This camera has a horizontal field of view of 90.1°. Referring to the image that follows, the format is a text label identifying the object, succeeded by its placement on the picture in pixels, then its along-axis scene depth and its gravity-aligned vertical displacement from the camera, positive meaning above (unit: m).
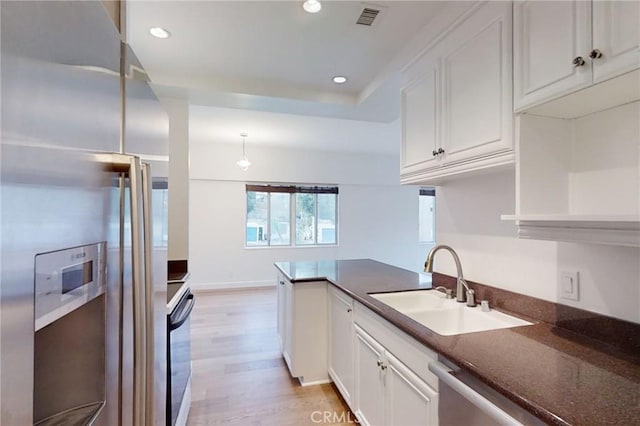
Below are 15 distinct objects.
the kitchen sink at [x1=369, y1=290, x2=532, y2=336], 1.64 -0.56
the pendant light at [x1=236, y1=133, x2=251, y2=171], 5.16 +0.84
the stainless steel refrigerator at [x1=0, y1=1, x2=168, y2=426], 0.45 -0.02
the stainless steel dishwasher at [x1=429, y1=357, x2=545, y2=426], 0.94 -0.60
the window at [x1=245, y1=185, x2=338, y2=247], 6.42 -0.03
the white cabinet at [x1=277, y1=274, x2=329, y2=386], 2.61 -0.97
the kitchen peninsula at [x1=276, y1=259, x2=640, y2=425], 0.83 -0.50
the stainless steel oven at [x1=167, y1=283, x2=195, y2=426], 1.74 -0.86
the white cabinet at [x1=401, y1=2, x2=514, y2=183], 1.39 +0.59
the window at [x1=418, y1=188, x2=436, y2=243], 7.71 -0.02
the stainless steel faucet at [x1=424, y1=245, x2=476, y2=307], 1.83 -0.43
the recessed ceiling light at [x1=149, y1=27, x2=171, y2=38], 2.09 +1.20
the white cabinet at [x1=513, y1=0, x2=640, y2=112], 0.96 +0.58
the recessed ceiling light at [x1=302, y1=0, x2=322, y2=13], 1.81 +1.20
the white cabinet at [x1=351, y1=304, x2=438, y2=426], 1.38 -0.83
